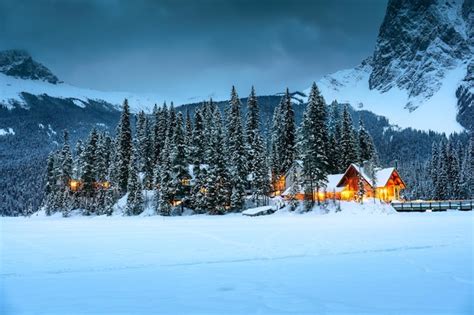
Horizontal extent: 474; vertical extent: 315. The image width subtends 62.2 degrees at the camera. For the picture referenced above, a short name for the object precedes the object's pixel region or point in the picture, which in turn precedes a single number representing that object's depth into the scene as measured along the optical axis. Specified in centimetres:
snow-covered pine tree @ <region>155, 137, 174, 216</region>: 6328
